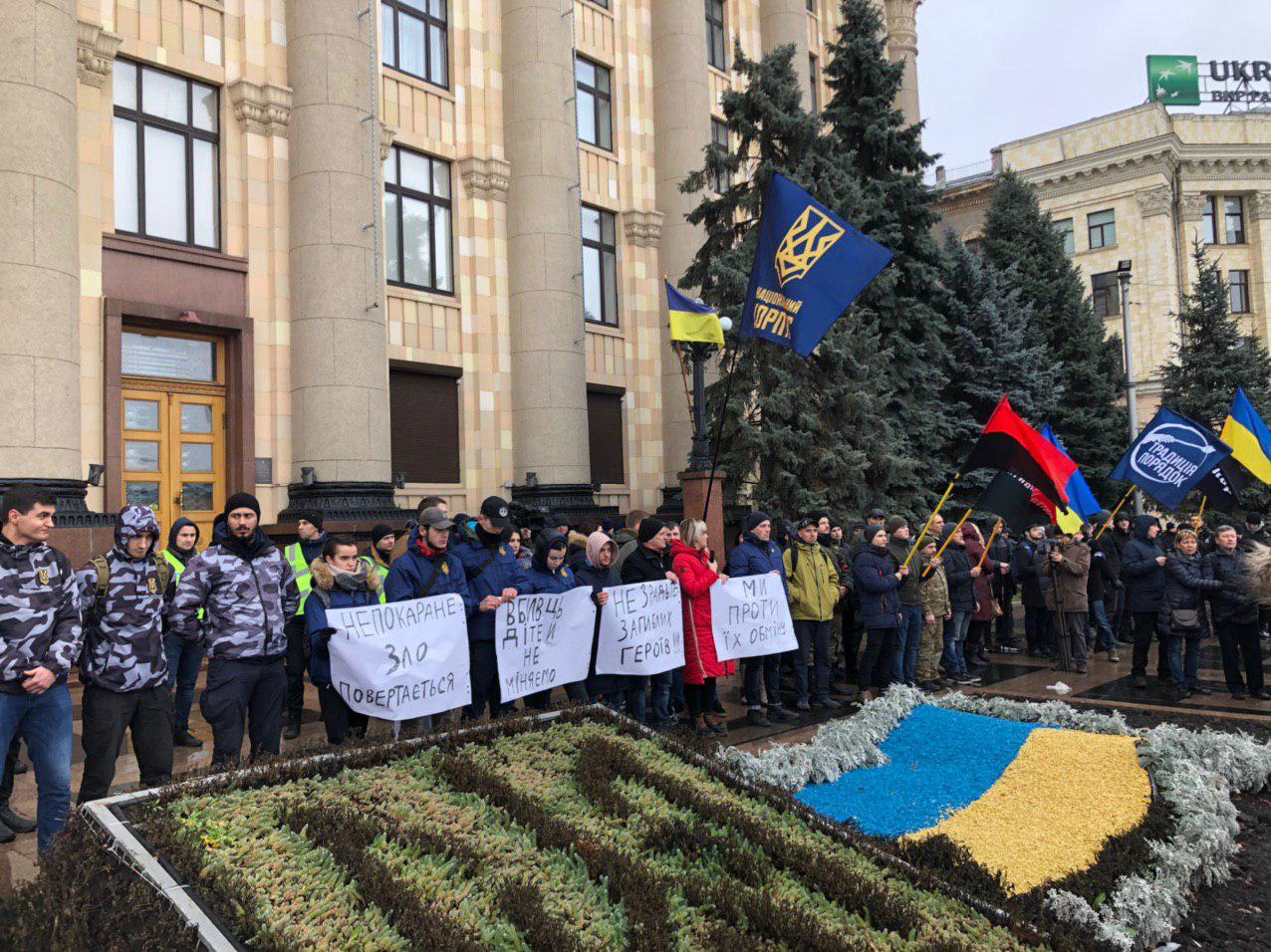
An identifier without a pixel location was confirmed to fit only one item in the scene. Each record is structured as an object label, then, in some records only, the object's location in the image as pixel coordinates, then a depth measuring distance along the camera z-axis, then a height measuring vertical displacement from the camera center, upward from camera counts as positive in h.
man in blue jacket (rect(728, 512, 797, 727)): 9.92 -0.68
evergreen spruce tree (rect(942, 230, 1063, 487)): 25.70 +3.92
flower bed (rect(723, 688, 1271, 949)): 5.09 -2.12
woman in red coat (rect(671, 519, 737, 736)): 9.10 -1.10
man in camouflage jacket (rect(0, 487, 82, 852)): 5.13 -0.65
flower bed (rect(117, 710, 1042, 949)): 3.82 -1.61
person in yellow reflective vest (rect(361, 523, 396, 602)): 9.03 -0.23
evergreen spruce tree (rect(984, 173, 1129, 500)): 29.50 +5.52
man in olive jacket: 10.51 -1.09
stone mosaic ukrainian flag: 6.02 -2.14
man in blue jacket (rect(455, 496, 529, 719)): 7.62 -0.58
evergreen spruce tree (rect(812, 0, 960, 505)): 22.09 +6.73
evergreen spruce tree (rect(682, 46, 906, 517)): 17.56 +2.44
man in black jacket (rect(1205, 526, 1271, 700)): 10.67 -1.45
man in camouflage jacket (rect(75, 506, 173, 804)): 5.54 -0.81
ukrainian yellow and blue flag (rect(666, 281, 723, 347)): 15.50 +3.05
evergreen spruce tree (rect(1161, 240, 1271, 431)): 29.59 +4.12
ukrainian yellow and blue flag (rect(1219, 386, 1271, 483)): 15.15 +0.86
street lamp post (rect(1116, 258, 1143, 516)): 25.05 +4.32
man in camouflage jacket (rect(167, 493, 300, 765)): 6.02 -0.66
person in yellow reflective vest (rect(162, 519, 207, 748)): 8.70 -1.24
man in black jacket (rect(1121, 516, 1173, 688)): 11.84 -1.14
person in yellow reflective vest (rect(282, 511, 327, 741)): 8.56 -0.96
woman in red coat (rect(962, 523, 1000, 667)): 13.86 -1.53
